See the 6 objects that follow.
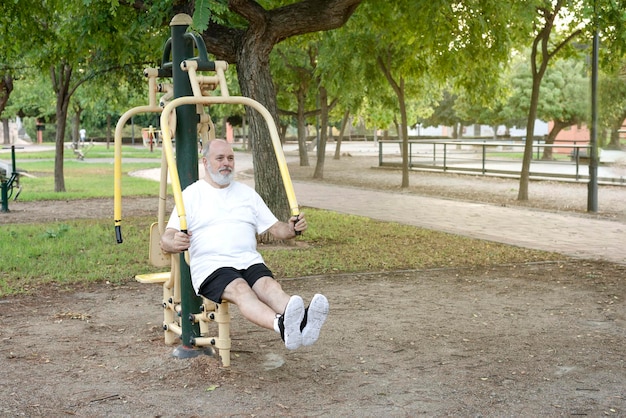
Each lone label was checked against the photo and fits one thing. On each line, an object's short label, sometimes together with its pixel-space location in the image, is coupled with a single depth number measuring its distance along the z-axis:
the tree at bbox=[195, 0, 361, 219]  10.32
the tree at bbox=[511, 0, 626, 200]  9.93
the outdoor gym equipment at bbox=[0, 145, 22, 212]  14.82
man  5.00
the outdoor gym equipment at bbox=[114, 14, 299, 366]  5.14
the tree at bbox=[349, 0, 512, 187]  11.69
